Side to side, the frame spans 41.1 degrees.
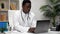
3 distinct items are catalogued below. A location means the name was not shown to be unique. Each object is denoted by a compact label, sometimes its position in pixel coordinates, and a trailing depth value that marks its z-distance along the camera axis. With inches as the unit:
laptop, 44.4
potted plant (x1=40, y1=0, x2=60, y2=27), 117.0
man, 66.1
